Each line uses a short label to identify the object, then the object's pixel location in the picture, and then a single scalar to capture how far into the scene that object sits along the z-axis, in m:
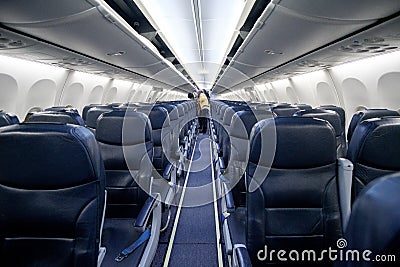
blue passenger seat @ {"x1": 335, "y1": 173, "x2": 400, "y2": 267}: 0.65
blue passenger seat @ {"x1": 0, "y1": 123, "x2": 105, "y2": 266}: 1.62
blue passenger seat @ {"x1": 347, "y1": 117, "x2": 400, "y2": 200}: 1.99
